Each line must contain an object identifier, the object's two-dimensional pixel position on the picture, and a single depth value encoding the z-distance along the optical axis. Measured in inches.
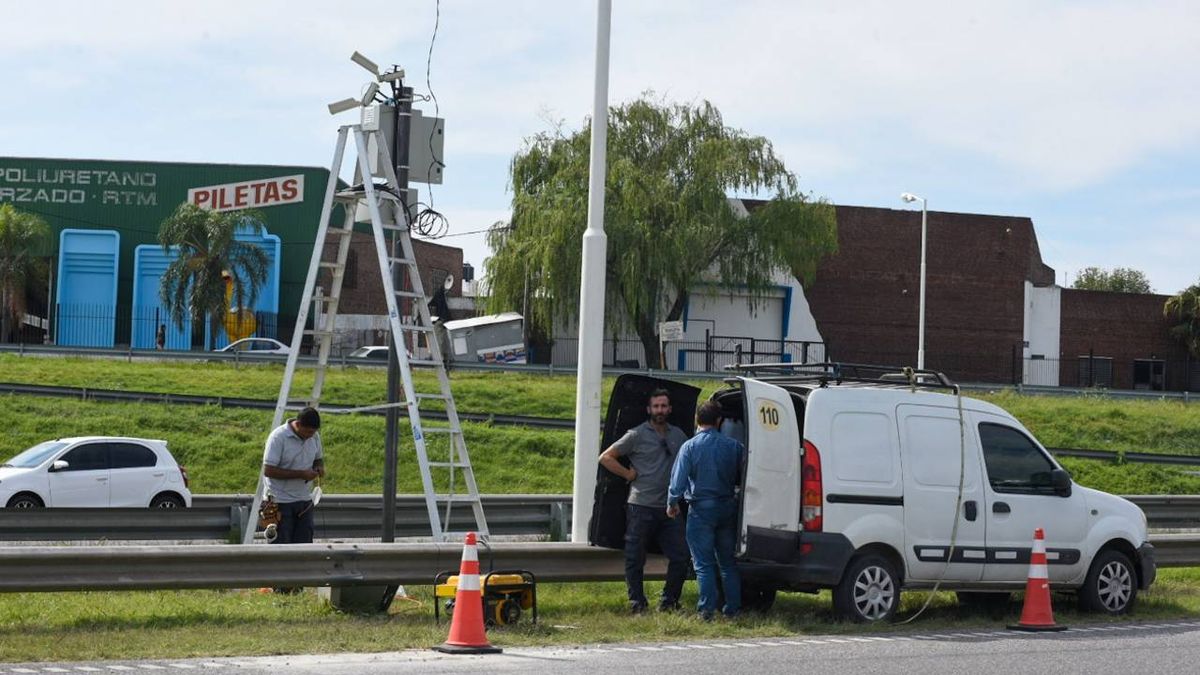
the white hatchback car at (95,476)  892.0
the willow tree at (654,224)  1972.2
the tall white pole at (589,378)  547.8
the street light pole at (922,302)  1850.8
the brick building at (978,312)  2496.3
